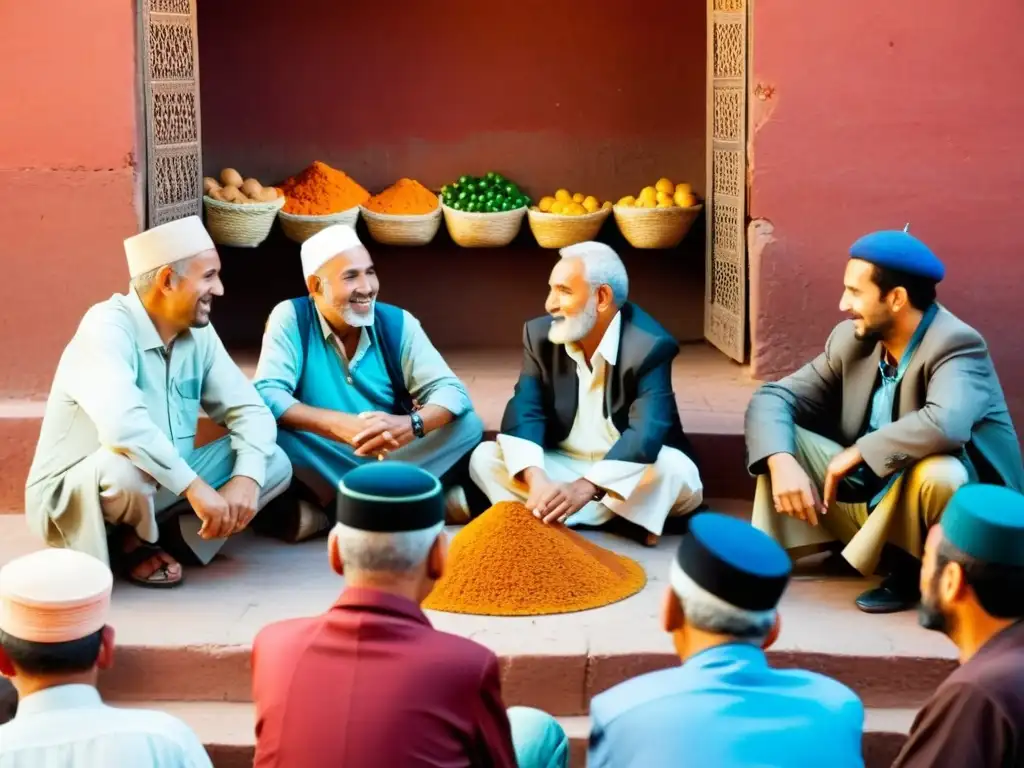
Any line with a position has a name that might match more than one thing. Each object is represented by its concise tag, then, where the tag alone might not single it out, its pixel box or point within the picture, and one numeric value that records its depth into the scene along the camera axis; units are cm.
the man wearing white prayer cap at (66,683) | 245
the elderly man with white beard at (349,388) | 502
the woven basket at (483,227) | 676
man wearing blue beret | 426
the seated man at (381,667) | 249
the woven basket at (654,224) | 673
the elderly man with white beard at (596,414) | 483
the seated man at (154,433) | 433
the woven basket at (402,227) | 678
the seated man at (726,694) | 237
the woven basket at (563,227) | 678
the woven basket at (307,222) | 662
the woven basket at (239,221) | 645
